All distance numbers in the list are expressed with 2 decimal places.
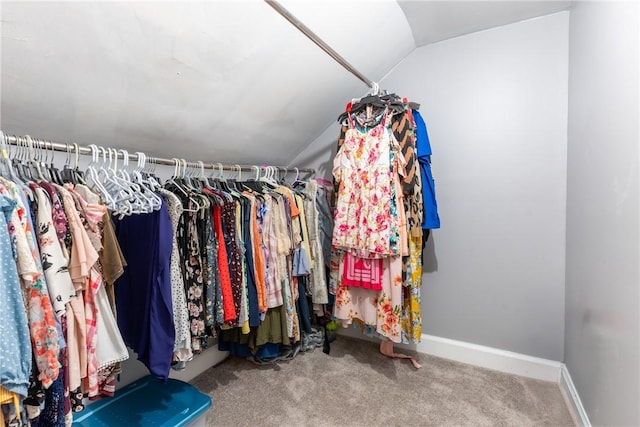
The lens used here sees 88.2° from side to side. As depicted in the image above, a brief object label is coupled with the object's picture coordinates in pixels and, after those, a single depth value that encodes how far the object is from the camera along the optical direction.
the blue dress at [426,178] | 1.83
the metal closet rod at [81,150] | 1.07
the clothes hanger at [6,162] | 0.96
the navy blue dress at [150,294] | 1.27
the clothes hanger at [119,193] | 1.20
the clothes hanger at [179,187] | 1.45
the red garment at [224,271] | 1.55
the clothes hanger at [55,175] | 1.15
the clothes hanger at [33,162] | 1.08
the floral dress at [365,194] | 1.75
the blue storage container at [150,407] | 1.38
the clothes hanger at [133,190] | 1.22
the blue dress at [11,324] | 0.78
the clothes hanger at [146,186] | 1.26
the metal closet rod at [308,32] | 1.24
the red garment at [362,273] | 1.84
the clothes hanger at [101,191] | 1.18
